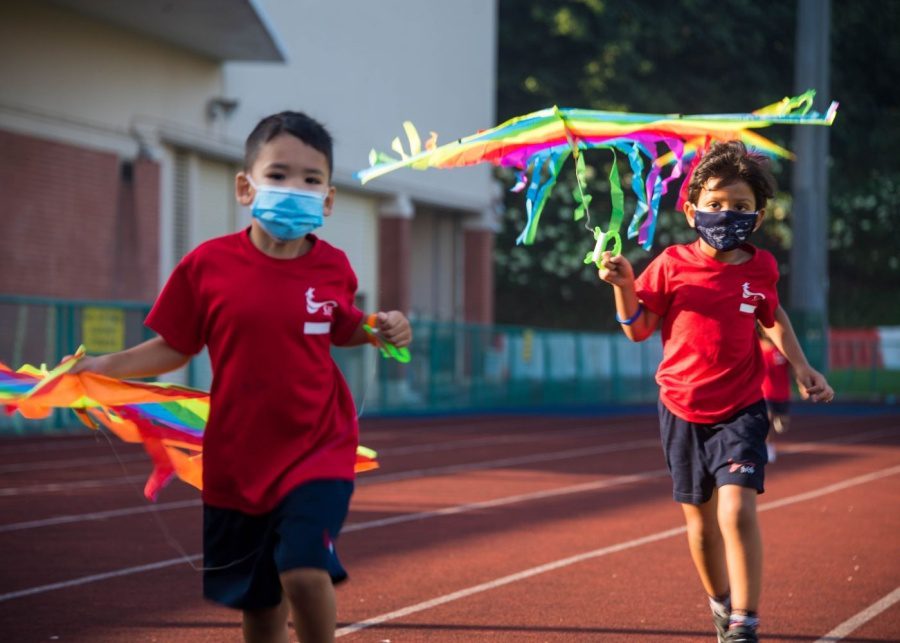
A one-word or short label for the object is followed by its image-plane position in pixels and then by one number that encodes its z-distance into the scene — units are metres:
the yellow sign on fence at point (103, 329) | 19.10
